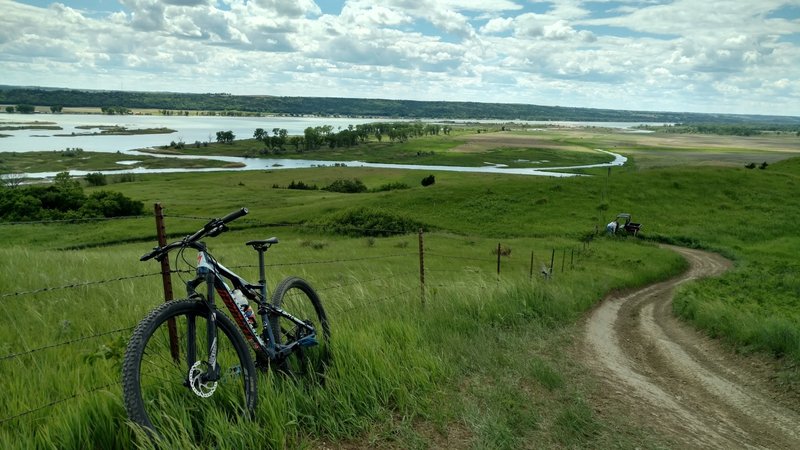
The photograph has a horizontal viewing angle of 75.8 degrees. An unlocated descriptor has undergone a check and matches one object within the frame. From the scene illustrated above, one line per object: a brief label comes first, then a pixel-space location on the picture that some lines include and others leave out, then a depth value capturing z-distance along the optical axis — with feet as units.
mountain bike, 14.57
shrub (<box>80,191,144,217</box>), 225.15
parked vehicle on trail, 162.30
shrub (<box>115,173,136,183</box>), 380.89
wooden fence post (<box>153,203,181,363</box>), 18.96
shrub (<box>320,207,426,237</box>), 175.42
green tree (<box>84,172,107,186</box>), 350.93
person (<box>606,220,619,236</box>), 162.71
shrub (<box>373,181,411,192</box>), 324.64
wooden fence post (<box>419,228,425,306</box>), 34.81
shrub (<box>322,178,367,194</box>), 326.92
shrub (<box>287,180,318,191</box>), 342.23
